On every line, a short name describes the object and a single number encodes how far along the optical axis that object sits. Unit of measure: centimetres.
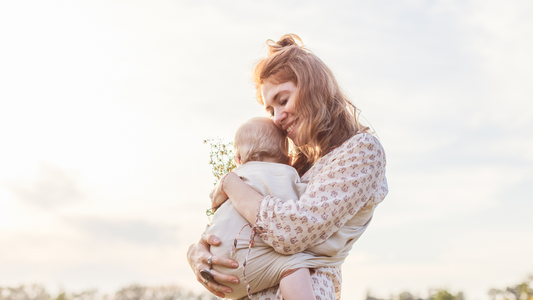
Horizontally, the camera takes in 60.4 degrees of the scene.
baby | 235
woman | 235
